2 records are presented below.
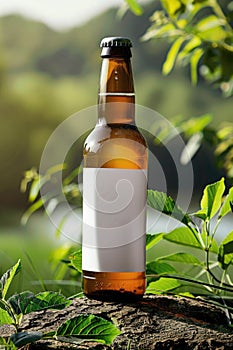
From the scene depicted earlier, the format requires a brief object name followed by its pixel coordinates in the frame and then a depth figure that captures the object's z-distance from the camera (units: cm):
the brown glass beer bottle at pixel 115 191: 103
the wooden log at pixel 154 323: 97
